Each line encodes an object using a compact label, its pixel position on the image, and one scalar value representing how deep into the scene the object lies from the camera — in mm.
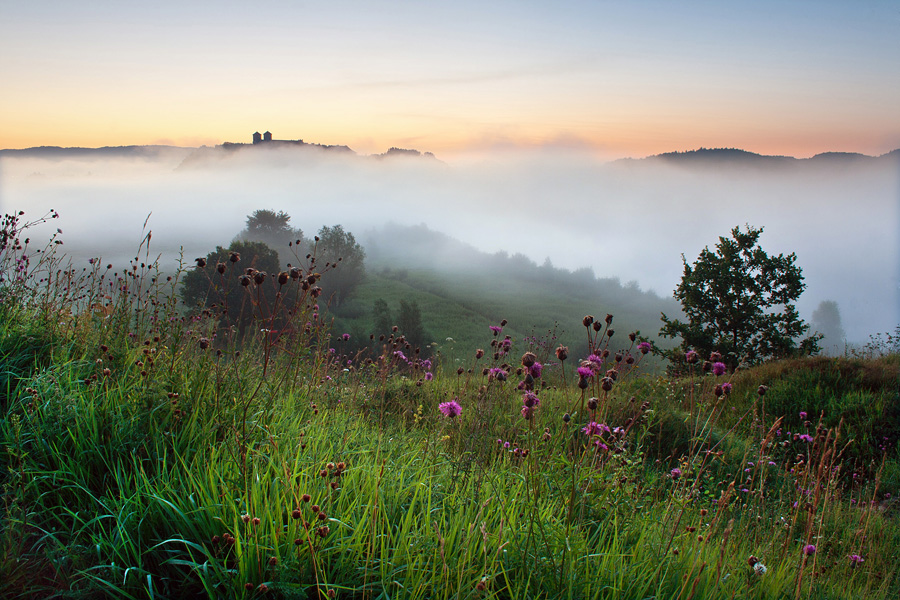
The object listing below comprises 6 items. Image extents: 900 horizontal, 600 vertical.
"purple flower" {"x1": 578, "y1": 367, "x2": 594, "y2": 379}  2207
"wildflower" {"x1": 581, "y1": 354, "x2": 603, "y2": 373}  2246
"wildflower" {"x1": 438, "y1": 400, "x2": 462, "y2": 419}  2738
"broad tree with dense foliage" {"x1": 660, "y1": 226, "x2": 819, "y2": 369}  17375
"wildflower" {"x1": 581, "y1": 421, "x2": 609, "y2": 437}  2517
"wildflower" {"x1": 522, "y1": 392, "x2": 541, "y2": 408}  2035
